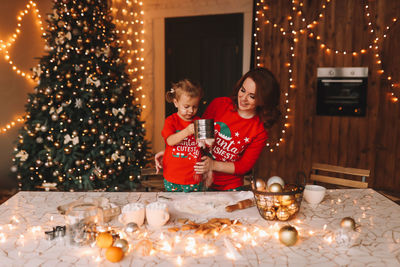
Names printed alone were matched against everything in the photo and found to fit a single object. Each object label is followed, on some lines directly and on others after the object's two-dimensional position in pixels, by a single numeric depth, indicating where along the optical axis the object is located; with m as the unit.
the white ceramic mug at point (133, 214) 1.13
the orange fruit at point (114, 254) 0.89
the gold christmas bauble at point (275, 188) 1.13
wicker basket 1.15
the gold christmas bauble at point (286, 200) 1.15
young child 1.70
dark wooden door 4.68
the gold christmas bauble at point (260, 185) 1.20
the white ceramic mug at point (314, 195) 1.38
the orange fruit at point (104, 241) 0.96
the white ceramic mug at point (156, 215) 1.13
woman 1.64
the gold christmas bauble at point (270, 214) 1.18
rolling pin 1.30
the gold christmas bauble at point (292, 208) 1.17
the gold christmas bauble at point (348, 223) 1.07
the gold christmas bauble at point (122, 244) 0.93
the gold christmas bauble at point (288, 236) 0.99
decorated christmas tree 3.16
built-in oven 3.73
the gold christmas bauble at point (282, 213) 1.17
